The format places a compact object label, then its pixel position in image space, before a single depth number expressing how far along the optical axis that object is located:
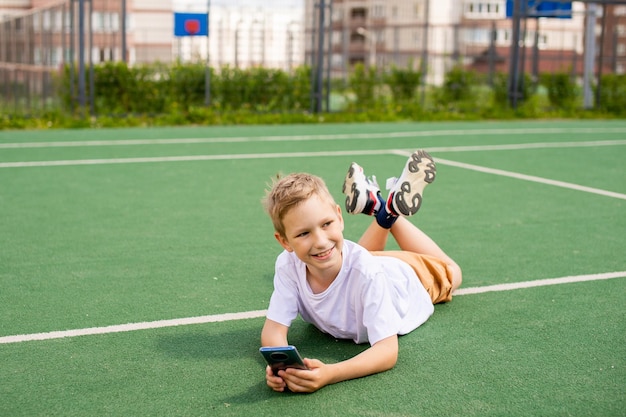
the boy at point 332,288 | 3.05
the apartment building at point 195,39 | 14.00
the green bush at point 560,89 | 16.50
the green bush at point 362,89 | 15.29
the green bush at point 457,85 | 15.85
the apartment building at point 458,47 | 15.84
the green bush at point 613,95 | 16.50
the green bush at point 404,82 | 15.63
